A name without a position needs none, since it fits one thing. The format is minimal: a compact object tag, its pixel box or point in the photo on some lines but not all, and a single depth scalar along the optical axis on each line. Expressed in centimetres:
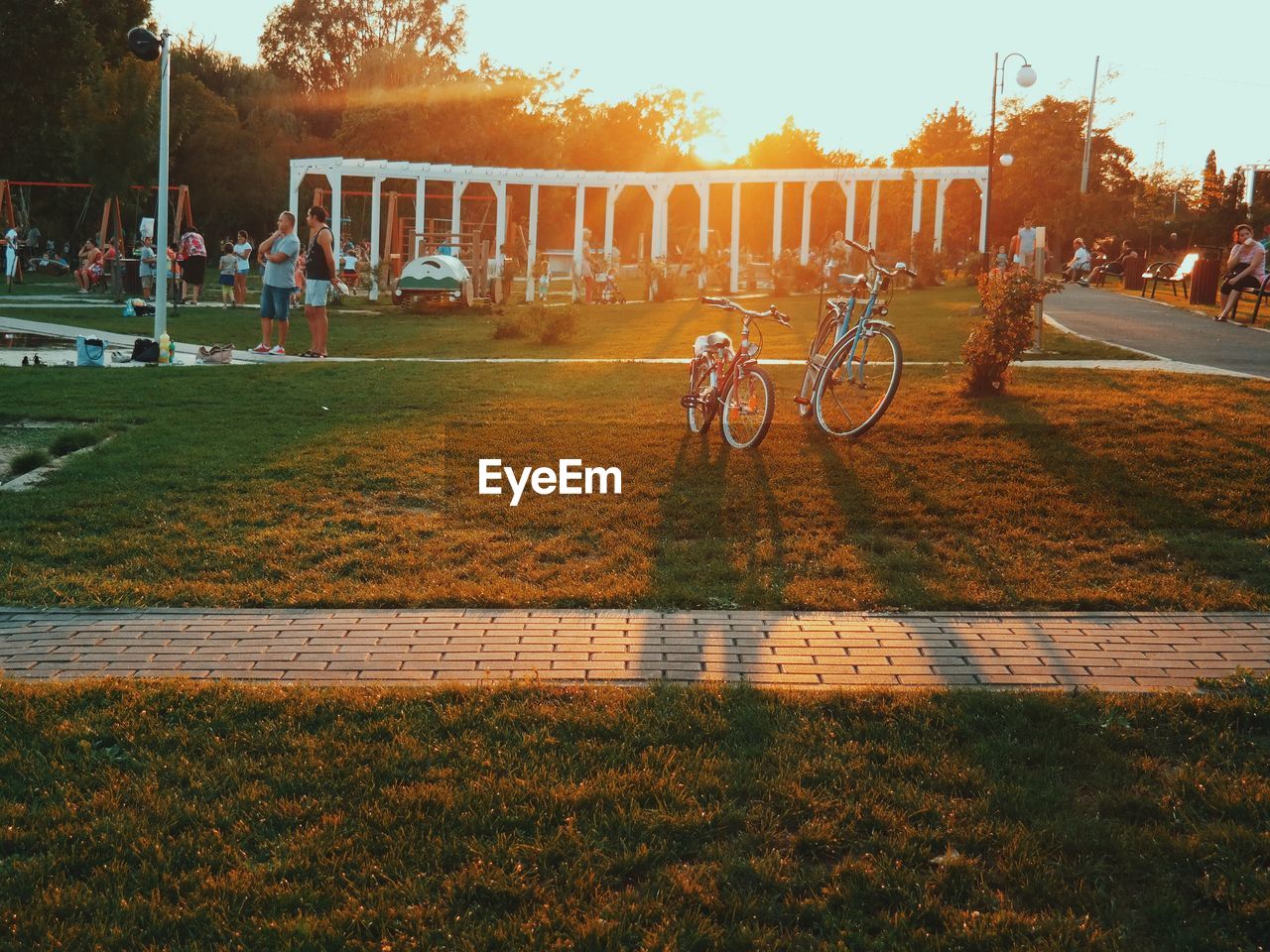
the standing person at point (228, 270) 2727
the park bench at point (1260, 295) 2075
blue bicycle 941
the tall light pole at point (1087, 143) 5659
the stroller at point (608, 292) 3360
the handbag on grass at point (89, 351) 1497
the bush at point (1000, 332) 1138
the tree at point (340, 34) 6681
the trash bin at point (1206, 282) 2553
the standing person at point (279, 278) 1614
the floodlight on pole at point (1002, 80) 2841
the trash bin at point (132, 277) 2988
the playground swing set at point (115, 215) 2809
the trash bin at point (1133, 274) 3219
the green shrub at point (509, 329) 2059
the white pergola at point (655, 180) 3656
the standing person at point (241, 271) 2792
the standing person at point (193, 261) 2673
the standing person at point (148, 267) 2764
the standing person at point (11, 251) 3244
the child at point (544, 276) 3291
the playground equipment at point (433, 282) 2767
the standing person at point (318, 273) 1580
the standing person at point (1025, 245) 2772
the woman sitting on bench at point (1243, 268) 2072
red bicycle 920
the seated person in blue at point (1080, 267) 3431
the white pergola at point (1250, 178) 4788
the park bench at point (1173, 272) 2838
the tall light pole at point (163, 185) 1525
